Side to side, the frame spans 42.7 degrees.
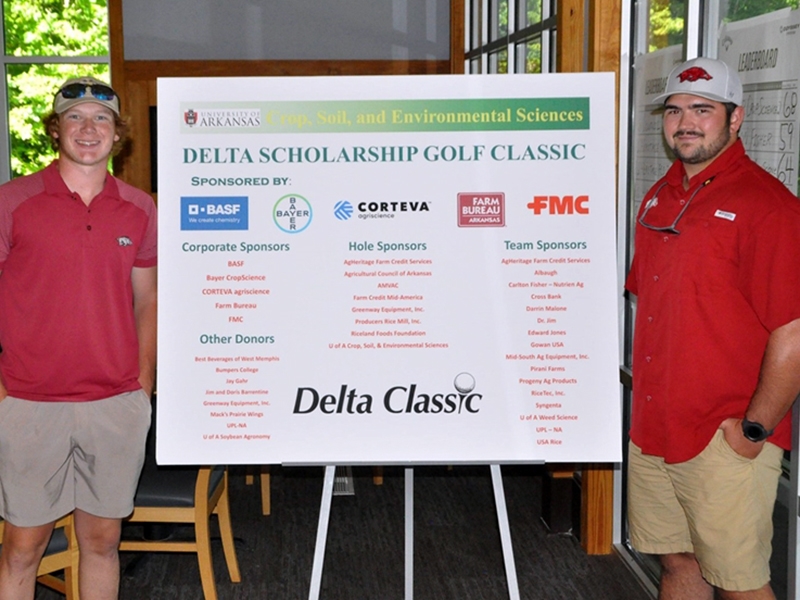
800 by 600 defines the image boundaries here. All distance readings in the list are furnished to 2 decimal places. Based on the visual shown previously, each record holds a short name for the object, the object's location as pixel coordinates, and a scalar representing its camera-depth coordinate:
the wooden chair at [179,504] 3.44
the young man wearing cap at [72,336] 2.63
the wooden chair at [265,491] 4.63
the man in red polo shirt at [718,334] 2.38
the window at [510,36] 4.65
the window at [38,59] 8.21
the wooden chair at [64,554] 3.10
